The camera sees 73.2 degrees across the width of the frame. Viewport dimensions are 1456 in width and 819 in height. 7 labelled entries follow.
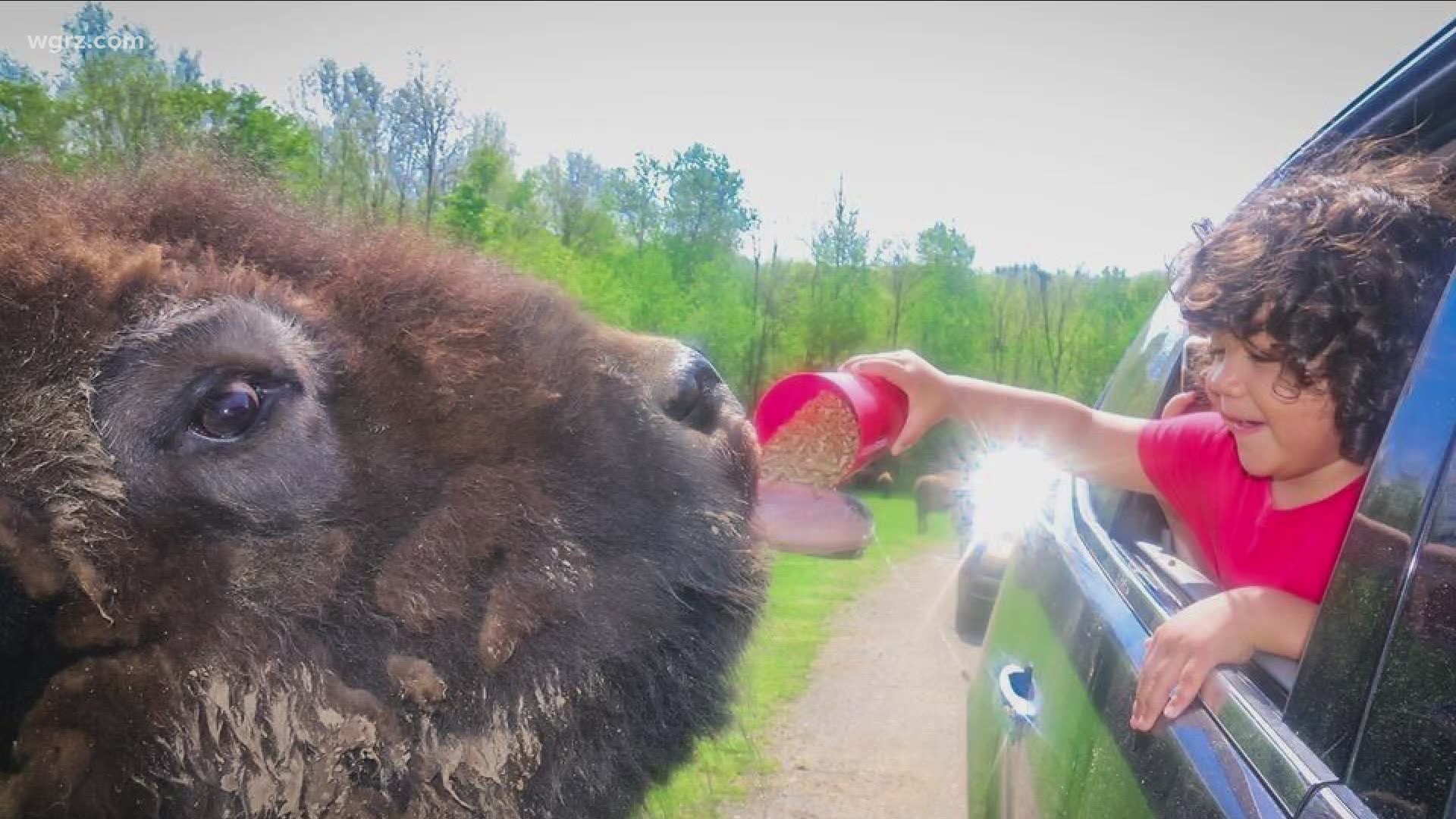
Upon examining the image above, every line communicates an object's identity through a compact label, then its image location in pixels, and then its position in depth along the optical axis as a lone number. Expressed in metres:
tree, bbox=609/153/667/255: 15.77
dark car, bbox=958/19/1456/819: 1.16
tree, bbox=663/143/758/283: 15.39
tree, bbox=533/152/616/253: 14.25
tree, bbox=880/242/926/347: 20.16
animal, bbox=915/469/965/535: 6.68
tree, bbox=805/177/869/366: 16.50
